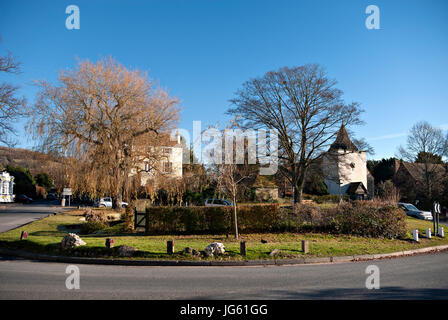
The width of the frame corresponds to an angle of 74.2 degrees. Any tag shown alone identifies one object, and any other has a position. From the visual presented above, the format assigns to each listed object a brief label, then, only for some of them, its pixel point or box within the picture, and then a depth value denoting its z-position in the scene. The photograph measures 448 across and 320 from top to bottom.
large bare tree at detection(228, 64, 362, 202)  28.44
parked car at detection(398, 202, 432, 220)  30.04
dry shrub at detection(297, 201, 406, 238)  16.89
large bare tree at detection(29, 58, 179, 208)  21.53
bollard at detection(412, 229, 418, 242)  16.25
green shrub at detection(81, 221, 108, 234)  18.42
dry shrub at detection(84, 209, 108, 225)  19.83
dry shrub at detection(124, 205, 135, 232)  18.38
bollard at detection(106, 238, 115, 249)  11.89
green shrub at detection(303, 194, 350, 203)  37.53
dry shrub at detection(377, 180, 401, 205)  38.62
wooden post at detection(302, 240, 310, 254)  12.24
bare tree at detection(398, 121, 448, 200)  43.38
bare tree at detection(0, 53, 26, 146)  24.83
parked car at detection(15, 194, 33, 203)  46.96
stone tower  28.83
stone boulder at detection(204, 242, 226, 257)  11.59
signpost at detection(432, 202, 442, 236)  17.86
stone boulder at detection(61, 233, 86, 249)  12.27
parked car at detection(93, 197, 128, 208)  38.81
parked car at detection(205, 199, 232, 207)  28.49
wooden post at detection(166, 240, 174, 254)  11.55
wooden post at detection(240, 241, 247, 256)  11.74
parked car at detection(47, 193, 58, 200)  59.28
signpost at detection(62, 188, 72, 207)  32.95
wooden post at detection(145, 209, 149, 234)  17.45
